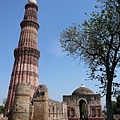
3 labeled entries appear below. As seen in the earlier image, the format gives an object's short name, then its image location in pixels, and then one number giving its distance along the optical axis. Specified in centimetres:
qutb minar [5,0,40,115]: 2878
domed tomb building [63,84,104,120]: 3111
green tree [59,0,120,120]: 864
